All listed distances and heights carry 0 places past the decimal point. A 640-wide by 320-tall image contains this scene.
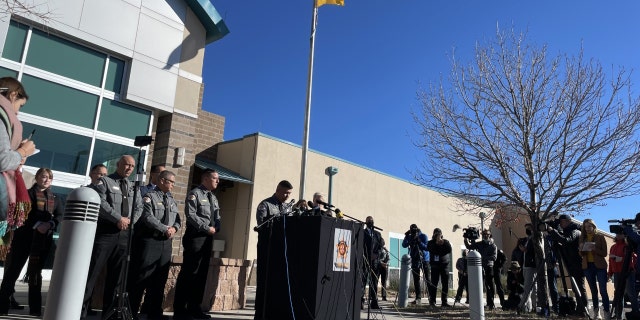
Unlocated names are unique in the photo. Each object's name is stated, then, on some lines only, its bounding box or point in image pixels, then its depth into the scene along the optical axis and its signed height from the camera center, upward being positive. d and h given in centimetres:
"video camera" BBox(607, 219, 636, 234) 744 +105
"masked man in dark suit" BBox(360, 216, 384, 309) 763 +43
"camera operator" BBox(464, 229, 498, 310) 1045 +51
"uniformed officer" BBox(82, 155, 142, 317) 494 +33
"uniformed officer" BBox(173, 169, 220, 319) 555 +5
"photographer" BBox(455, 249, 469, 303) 1080 +13
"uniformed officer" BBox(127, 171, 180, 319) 539 +6
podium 477 +0
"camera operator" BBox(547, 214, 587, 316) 860 +63
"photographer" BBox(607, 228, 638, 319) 766 +36
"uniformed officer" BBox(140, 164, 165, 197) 589 +104
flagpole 1173 +431
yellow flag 1376 +780
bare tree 952 +278
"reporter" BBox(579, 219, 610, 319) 804 +49
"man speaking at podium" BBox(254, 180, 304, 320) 513 +27
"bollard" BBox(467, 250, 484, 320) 648 -6
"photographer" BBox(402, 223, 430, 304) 1072 +66
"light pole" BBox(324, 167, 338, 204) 1391 +295
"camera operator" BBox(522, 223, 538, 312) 934 +40
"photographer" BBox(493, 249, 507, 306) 1038 +27
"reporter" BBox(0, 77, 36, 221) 260 +63
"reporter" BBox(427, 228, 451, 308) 1035 +47
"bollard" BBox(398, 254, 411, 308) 980 -11
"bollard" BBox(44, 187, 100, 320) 287 -3
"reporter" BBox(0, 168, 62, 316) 529 +10
